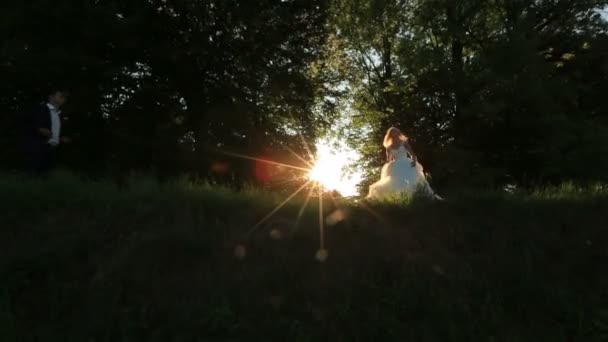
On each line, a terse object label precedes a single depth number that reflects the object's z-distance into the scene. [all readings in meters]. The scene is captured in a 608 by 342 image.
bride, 11.01
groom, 9.97
